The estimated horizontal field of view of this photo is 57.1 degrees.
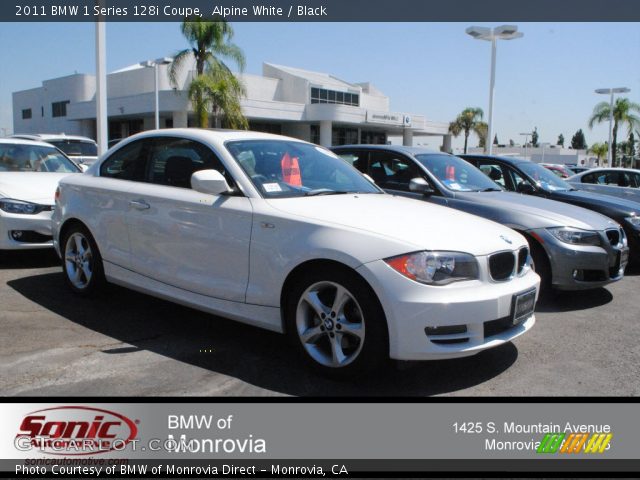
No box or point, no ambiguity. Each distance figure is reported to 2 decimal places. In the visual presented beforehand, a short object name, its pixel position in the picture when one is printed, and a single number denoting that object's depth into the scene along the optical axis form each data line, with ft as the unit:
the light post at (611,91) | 107.76
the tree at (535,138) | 503.69
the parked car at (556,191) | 25.46
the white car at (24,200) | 21.99
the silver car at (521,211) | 19.01
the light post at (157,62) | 97.66
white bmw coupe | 11.53
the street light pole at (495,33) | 67.41
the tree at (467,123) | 199.41
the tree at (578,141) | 470.39
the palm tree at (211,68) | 98.53
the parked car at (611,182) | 35.76
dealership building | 131.03
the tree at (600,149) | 247.09
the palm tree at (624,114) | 156.97
